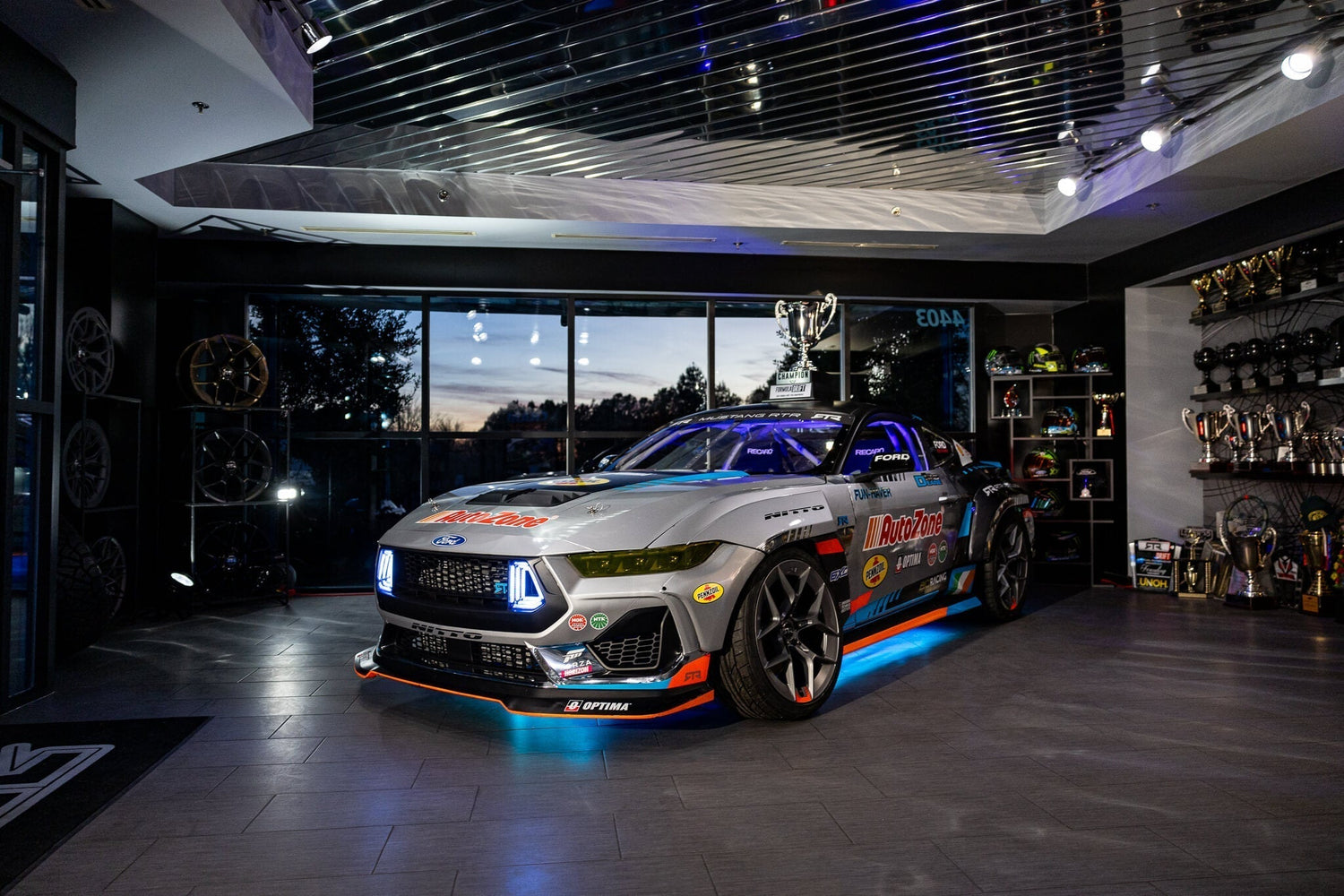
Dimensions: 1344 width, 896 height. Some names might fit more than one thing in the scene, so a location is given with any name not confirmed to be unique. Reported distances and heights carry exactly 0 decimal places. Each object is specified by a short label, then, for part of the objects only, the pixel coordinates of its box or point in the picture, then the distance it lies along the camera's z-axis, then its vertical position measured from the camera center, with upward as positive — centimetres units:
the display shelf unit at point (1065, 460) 806 +6
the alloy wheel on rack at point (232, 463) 691 +0
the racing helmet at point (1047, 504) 797 -35
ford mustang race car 311 -45
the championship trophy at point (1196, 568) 729 -86
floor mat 251 -109
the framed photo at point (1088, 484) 805 -17
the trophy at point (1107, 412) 805 +50
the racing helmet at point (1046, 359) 812 +99
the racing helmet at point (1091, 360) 793 +96
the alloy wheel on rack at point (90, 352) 563 +75
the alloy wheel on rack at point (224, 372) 678 +73
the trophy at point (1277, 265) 657 +154
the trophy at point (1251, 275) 690 +153
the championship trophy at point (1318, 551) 622 -61
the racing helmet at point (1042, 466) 810 +0
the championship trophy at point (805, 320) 643 +117
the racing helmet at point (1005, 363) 823 +97
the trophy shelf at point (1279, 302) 613 +125
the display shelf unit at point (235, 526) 677 -54
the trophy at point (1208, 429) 734 +31
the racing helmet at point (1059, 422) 809 +41
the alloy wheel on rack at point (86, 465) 552 -1
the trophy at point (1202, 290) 752 +153
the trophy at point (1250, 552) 656 -66
